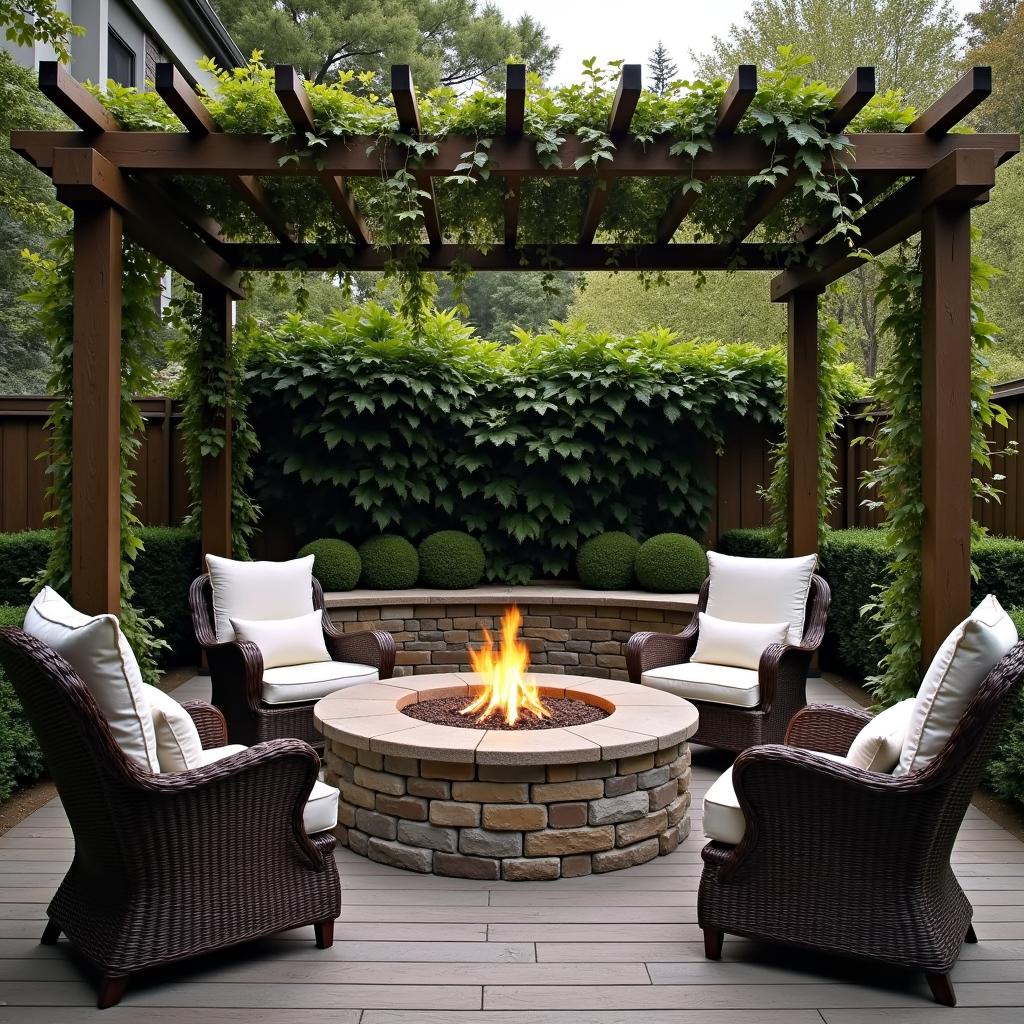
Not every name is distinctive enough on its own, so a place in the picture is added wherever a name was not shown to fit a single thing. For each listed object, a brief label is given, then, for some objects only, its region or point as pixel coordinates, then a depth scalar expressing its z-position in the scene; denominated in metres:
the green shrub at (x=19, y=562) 5.54
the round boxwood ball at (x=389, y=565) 7.14
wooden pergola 4.04
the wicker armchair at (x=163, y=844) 2.33
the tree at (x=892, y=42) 16.17
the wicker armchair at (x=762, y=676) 4.48
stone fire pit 3.19
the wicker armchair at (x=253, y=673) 4.46
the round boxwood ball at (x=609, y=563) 7.27
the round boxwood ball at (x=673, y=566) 7.00
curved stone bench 6.81
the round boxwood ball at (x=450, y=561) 7.21
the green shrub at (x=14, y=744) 3.77
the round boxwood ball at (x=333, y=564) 6.98
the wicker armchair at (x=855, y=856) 2.39
